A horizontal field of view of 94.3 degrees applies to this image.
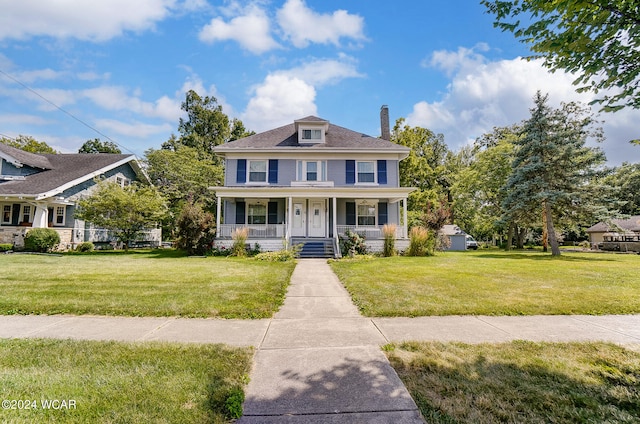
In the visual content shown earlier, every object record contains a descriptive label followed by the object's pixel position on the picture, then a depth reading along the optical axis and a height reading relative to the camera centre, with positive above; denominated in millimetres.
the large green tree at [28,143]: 34344 +10637
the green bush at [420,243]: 16164 -550
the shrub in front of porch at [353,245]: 16312 -650
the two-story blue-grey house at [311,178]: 19312 +3670
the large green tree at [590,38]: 3730 +2615
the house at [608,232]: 32369 +329
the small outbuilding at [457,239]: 30438 -603
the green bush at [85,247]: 19500 -894
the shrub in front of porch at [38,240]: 17016 -380
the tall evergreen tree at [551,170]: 18812 +4121
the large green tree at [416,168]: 27484 +6250
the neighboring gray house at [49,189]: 18531 +2986
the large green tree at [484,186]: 26906 +4583
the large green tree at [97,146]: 41969 +12403
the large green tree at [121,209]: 18062 +1503
